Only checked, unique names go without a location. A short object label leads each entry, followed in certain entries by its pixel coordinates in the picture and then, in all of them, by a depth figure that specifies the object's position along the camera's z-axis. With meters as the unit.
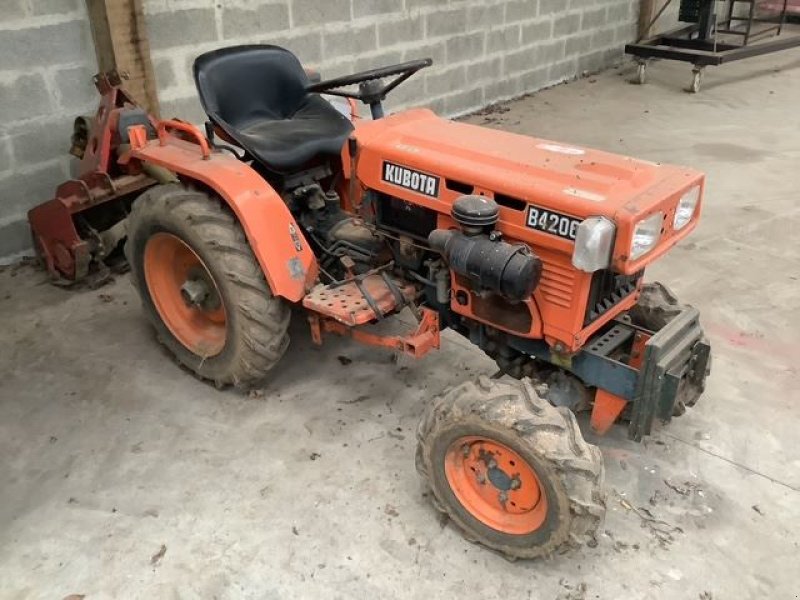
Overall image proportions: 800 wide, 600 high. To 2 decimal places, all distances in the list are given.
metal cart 6.74
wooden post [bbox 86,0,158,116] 3.46
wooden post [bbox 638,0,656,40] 7.78
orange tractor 1.90
